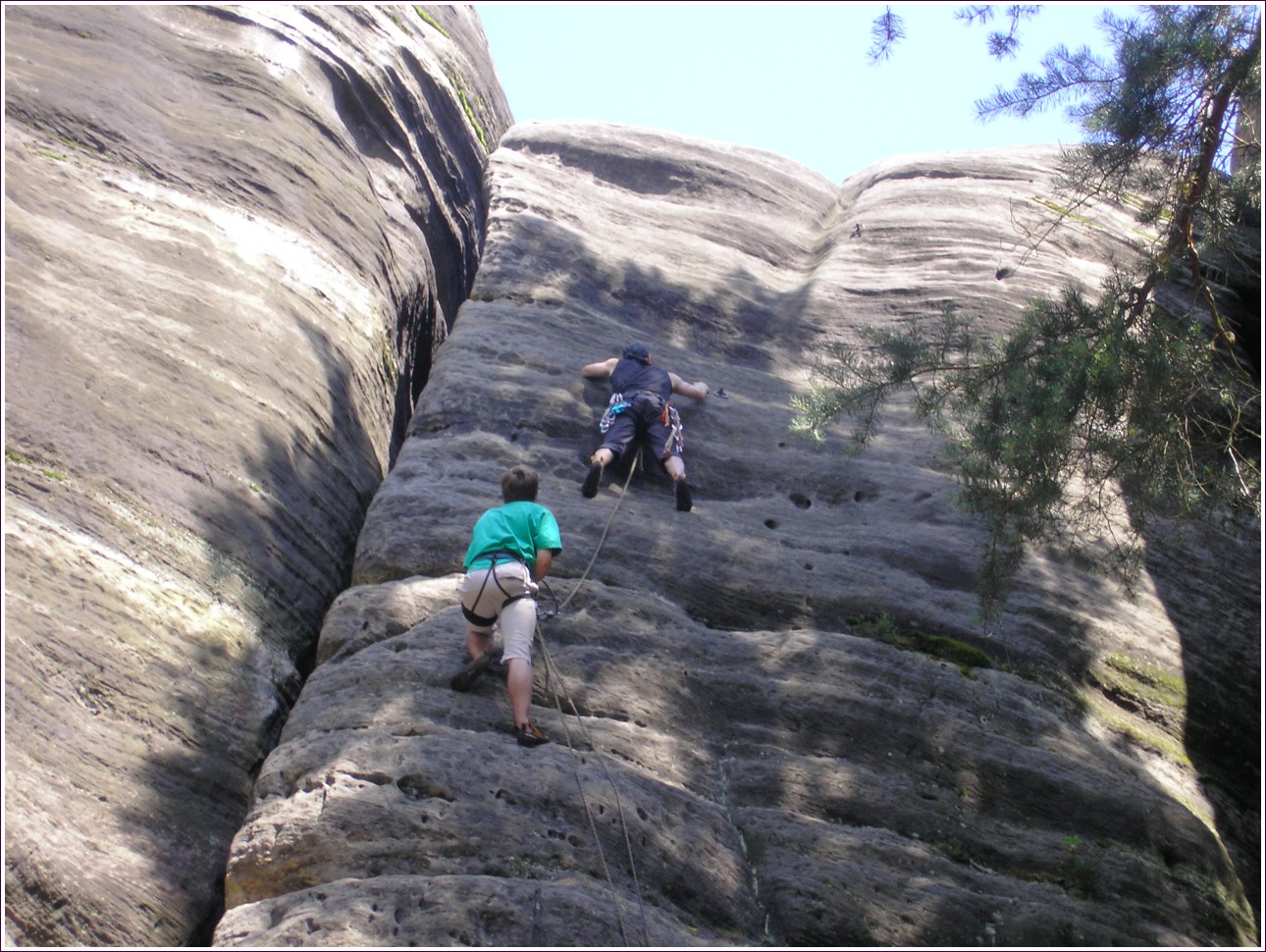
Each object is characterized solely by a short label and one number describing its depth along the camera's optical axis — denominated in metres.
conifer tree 7.36
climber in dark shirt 9.20
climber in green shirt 6.57
